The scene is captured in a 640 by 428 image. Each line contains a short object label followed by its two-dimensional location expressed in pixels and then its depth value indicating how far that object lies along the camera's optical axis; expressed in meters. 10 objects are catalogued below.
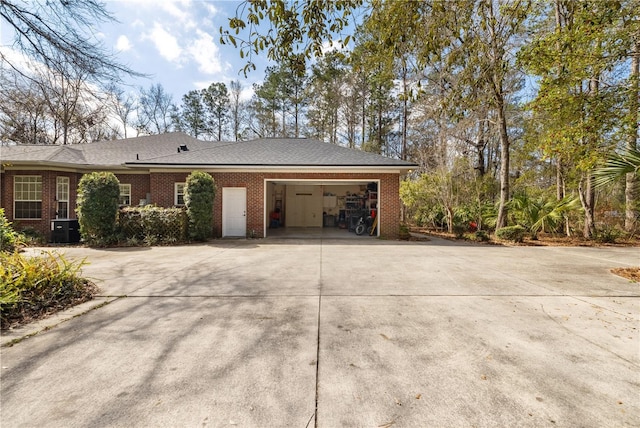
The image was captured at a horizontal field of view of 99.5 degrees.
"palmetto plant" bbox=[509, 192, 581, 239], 10.58
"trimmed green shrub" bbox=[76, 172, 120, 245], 8.80
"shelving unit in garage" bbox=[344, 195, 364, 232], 14.23
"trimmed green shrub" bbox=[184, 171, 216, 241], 9.71
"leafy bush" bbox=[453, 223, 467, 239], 11.73
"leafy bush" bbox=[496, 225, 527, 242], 10.22
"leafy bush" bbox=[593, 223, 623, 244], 10.48
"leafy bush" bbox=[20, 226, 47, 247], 9.53
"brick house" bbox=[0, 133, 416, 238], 10.90
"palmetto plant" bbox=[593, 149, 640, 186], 5.45
